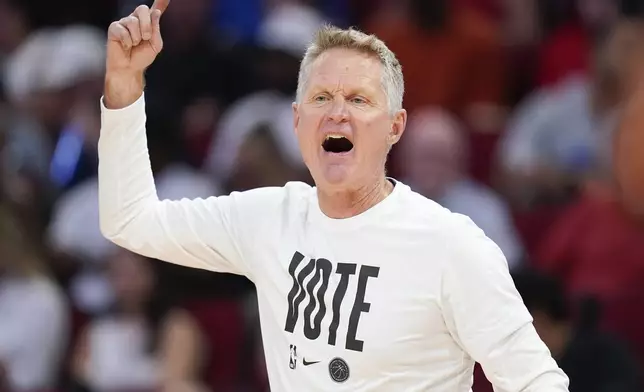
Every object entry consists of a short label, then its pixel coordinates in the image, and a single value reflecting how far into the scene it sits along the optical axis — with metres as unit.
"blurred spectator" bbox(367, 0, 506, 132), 16.69
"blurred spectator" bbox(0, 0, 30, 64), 18.95
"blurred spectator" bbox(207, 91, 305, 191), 14.90
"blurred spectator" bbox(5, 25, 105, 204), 16.52
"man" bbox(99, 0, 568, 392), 6.66
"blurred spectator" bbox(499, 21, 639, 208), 14.56
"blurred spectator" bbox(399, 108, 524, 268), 14.24
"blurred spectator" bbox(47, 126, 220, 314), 15.02
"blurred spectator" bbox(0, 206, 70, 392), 13.97
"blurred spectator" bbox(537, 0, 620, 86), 16.78
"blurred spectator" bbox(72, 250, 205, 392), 13.32
